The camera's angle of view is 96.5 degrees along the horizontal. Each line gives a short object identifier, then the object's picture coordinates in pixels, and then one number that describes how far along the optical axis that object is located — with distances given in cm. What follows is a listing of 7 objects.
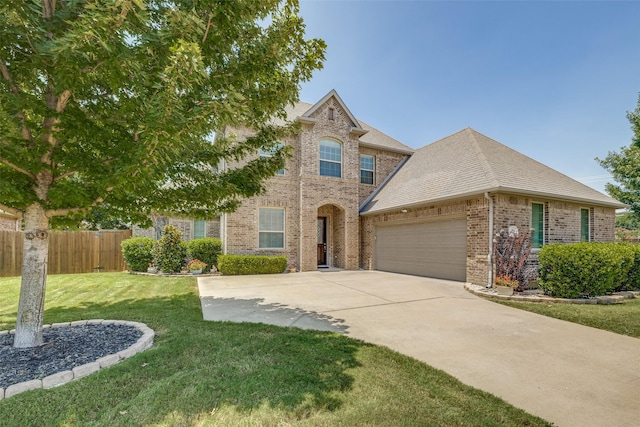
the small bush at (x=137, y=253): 1224
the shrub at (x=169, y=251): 1202
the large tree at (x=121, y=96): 276
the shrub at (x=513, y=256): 854
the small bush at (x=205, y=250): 1278
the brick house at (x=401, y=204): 990
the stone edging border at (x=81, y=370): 287
